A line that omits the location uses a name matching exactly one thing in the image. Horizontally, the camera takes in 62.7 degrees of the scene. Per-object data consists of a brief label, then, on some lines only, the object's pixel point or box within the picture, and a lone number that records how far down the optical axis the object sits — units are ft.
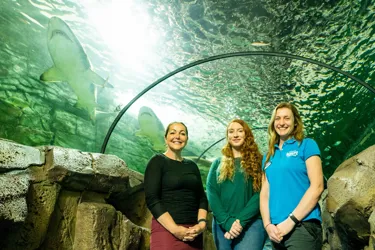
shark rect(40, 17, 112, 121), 38.15
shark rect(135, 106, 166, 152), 53.50
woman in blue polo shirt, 8.52
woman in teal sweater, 10.21
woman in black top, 9.92
